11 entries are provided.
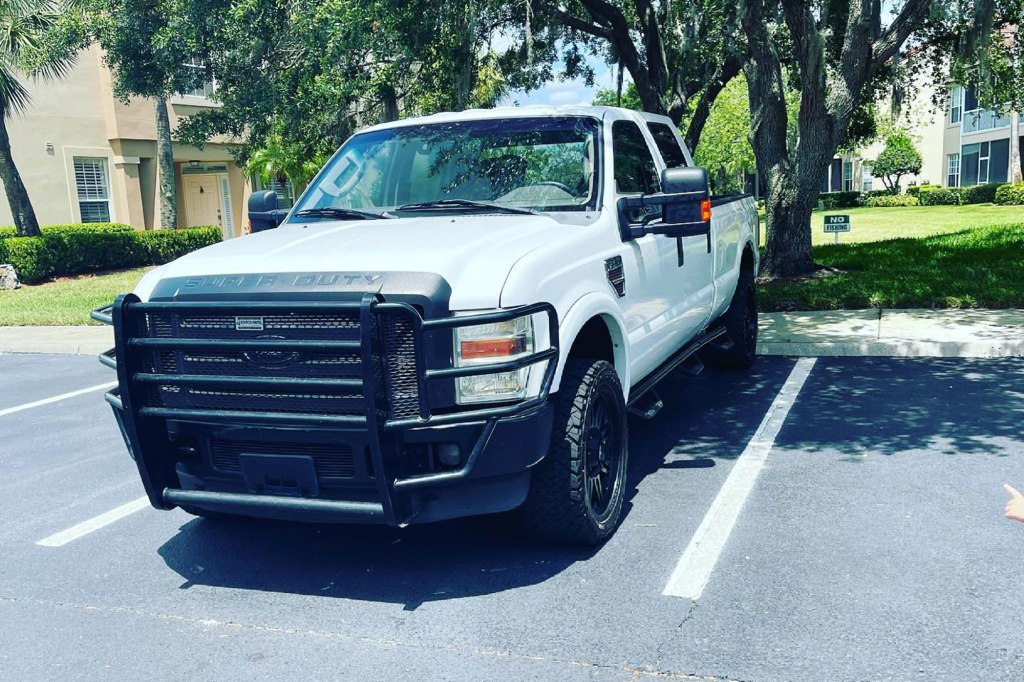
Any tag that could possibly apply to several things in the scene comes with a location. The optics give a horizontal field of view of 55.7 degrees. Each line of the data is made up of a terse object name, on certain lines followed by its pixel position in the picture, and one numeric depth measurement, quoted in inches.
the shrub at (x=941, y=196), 1639.1
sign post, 592.7
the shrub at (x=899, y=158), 1984.5
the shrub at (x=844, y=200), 1862.7
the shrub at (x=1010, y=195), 1435.8
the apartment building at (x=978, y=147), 1682.0
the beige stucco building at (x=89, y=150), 898.7
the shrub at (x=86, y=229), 800.9
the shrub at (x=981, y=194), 1573.6
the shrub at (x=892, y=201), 1783.7
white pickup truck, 152.7
